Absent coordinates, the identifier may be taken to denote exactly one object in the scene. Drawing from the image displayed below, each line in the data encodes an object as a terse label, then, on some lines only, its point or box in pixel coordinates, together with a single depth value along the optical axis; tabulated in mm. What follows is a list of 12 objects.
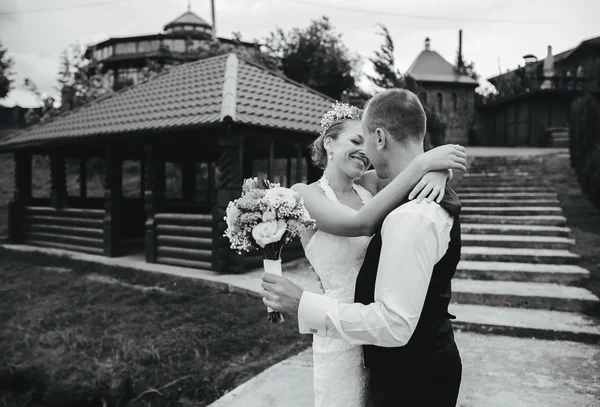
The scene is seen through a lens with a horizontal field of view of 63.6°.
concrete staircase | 5508
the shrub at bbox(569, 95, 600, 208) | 9750
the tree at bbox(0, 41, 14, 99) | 36781
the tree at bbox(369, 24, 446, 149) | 12859
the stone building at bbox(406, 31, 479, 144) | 26766
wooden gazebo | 9242
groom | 1580
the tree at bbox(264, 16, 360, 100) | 20828
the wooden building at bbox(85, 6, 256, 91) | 34344
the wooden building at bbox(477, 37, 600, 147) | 21094
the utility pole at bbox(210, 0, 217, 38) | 25519
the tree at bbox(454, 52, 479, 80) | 38791
